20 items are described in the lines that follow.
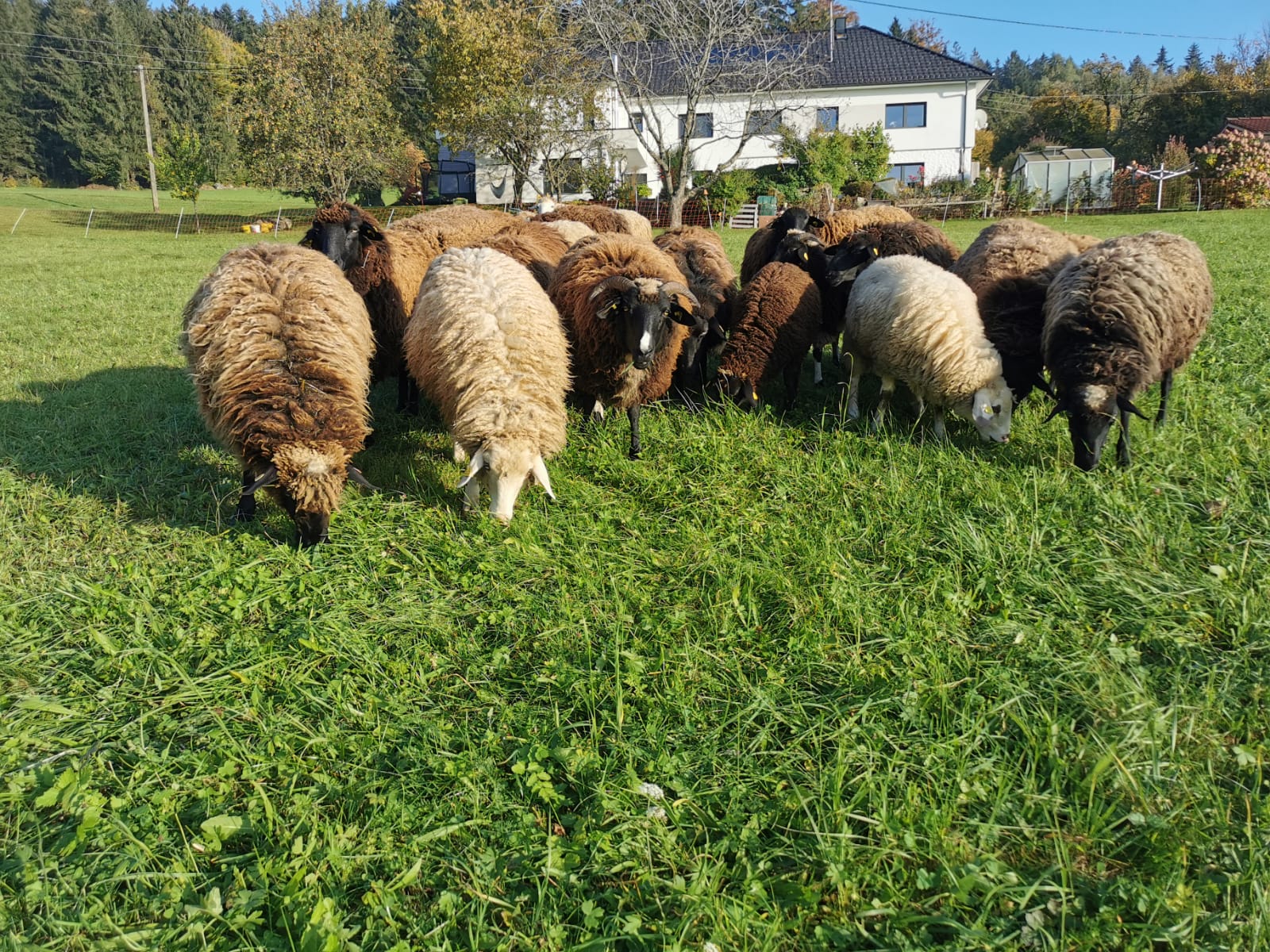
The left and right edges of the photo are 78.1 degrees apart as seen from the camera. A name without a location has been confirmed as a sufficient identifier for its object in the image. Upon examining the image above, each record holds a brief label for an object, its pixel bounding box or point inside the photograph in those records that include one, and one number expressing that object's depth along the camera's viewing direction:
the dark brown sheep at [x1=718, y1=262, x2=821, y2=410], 6.18
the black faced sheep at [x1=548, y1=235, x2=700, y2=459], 5.45
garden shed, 32.47
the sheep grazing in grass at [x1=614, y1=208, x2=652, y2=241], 9.97
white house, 38.97
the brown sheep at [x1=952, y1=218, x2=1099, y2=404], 5.43
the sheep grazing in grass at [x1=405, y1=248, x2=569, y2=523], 4.56
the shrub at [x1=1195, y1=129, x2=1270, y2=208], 28.17
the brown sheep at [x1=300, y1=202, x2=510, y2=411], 6.36
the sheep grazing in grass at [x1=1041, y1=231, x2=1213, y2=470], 4.69
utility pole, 38.88
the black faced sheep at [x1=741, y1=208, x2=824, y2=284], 8.67
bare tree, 25.59
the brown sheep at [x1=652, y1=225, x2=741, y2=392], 6.64
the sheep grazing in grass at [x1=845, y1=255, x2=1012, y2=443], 5.23
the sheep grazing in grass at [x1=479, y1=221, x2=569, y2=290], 6.89
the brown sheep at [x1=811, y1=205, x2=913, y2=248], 8.86
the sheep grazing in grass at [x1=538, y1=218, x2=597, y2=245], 8.48
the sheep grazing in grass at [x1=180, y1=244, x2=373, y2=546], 4.30
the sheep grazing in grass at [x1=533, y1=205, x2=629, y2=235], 9.57
